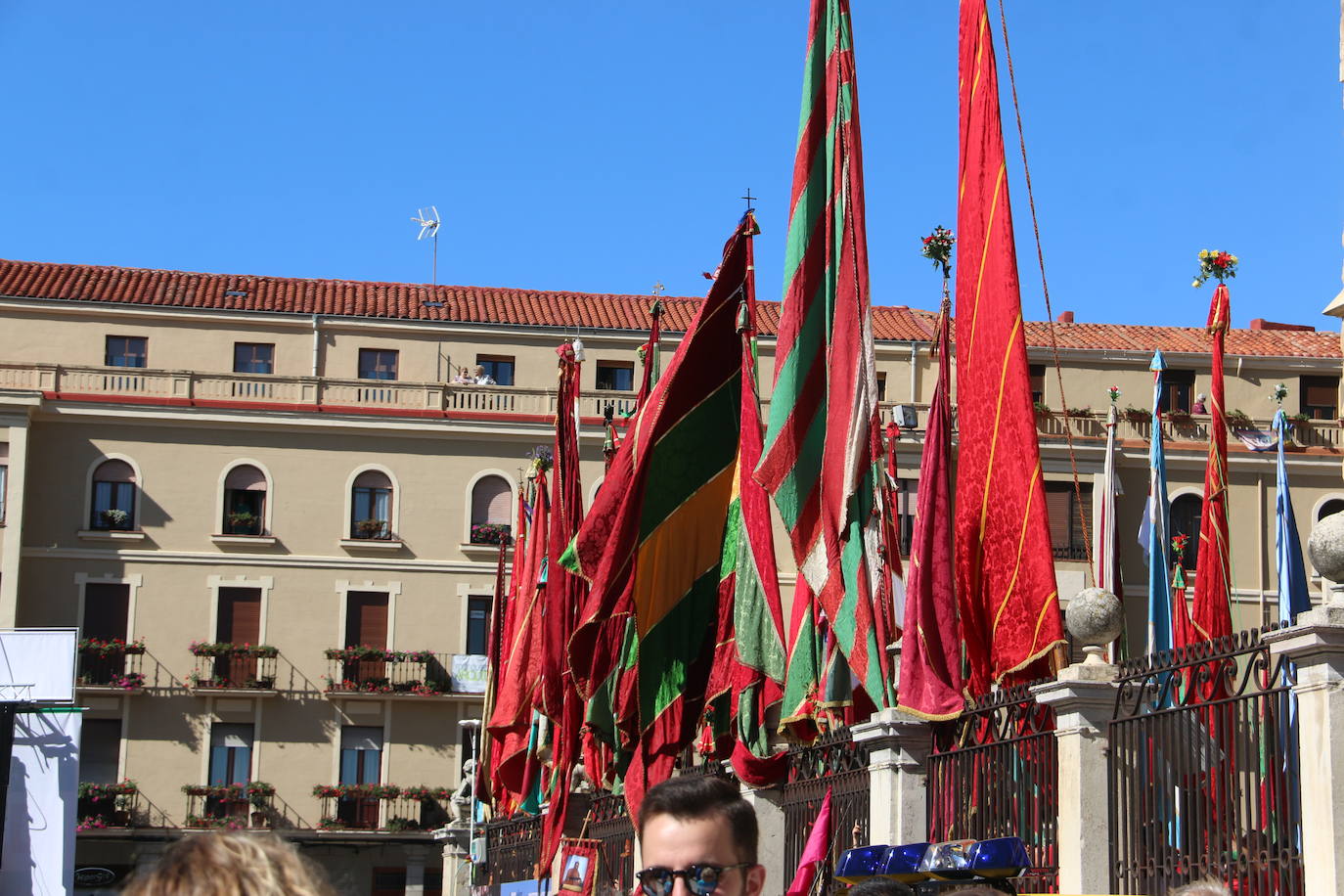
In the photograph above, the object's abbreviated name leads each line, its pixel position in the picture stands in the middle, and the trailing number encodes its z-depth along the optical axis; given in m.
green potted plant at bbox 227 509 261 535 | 38.81
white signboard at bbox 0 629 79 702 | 23.48
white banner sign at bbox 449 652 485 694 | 38.34
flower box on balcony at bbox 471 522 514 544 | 39.19
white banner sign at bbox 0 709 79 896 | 23.19
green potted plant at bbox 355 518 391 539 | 39.19
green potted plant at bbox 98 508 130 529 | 38.34
